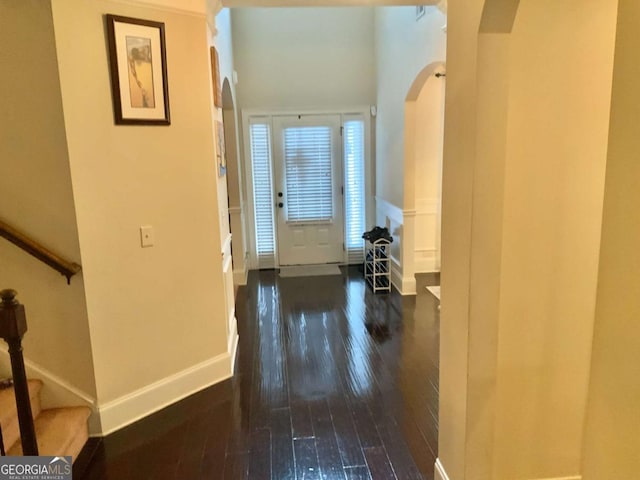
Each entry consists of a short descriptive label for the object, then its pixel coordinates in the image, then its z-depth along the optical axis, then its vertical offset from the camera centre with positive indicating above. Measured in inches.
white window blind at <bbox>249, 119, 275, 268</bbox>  239.5 -12.5
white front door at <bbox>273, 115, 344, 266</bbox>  240.8 -12.1
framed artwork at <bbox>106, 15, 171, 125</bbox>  100.0 +21.5
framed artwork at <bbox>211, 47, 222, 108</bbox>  131.0 +25.7
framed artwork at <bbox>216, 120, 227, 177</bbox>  137.5 +6.0
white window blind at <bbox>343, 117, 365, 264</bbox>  243.1 -11.9
